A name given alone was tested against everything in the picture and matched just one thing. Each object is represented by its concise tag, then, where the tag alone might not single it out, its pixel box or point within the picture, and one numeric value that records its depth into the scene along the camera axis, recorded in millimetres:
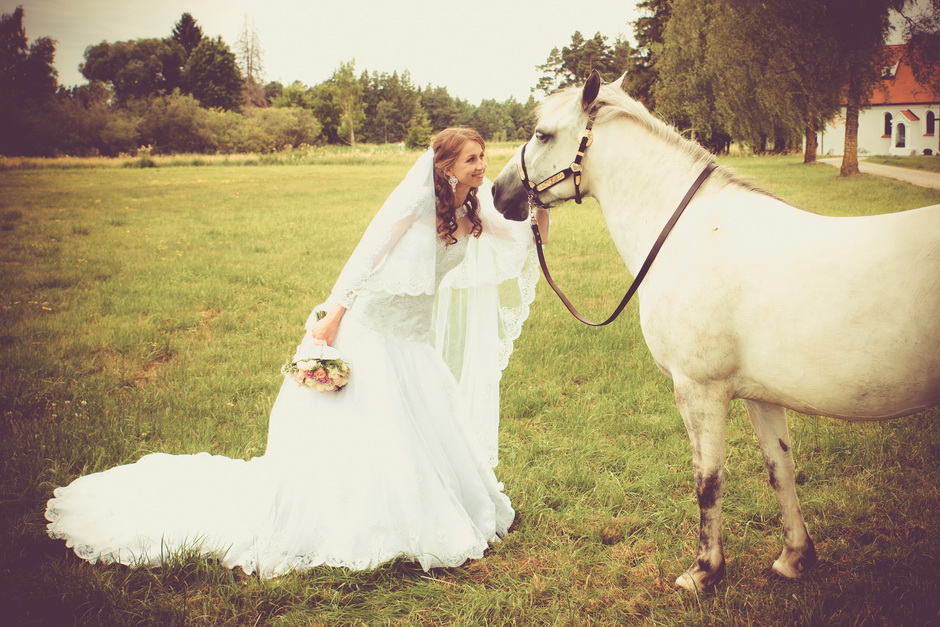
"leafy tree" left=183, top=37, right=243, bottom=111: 68875
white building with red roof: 43125
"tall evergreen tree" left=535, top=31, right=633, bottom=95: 53812
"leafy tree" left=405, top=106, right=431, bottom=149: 62300
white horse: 2250
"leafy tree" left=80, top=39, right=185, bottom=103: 62312
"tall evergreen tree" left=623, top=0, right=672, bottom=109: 42031
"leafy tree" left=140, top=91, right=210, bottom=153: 47250
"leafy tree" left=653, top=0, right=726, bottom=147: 26797
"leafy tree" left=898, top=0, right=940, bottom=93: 15173
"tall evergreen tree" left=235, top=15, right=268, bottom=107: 79812
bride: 3209
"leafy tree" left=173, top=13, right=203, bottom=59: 80125
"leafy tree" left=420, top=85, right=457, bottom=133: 81062
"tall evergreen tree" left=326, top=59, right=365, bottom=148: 66062
